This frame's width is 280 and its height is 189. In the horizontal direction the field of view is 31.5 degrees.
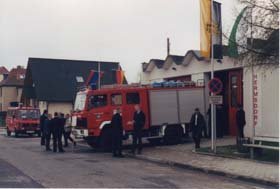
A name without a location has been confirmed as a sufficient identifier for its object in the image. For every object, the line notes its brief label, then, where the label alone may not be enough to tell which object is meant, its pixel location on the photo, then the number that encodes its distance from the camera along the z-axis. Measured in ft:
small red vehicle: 118.42
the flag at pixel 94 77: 101.05
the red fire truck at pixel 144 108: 68.64
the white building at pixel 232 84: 69.72
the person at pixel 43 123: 80.35
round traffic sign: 58.49
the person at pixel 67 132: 75.66
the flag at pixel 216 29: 57.52
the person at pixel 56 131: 68.64
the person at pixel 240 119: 64.69
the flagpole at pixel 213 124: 60.34
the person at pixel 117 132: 61.16
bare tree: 45.03
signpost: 58.49
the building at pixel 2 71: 341.70
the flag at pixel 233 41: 49.46
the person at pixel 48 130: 69.92
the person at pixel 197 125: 64.64
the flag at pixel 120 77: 106.32
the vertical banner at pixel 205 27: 60.75
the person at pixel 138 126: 62.49
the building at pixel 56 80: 183.73
